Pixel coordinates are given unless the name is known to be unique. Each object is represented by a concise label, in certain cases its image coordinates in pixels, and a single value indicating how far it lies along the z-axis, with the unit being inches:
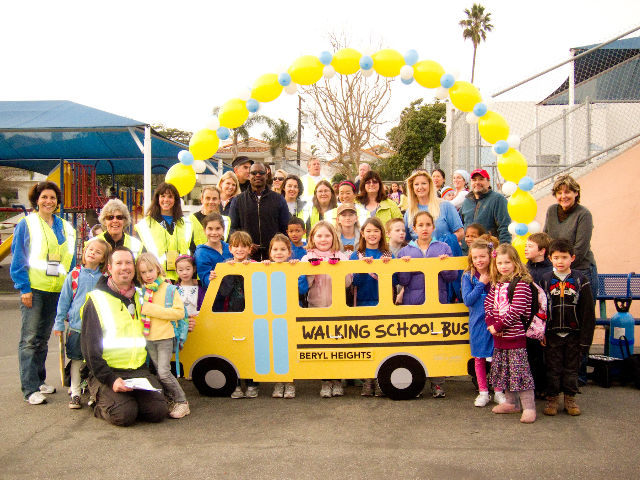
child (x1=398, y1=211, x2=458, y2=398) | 199.5
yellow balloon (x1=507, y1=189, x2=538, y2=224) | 237.6
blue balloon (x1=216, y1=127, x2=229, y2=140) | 267.3
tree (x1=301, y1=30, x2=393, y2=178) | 734.5
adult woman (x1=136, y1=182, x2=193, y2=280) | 217.3
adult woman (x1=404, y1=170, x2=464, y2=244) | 235.6
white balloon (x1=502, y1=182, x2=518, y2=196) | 245.3
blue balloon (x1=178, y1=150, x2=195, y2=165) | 260.1
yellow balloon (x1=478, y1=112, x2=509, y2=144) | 248.5
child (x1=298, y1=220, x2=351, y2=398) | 203.8
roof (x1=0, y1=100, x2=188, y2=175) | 497.7
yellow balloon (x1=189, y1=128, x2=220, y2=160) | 263.9
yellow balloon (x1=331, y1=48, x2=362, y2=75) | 255.4
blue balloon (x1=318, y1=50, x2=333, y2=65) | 255.0
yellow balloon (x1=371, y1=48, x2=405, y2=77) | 253.6
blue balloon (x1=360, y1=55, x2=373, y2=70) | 253.8
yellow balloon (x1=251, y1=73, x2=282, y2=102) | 260.5
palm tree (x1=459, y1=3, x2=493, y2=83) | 1865.2
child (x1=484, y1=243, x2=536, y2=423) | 177.9
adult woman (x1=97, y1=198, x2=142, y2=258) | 205.9
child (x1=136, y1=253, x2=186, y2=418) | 184.9
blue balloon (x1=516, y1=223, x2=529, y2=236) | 235.5
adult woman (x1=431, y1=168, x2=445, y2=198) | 345.4
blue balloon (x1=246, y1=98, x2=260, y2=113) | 264.1
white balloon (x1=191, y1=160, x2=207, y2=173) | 265.9
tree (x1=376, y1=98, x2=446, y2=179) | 1232.8
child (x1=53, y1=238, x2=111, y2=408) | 190.2
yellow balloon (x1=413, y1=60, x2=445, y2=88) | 250.4
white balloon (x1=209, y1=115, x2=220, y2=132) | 265.7
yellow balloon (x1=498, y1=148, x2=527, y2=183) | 246.4
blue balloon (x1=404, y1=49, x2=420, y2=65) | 251.3
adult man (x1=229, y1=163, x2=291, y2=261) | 240.5
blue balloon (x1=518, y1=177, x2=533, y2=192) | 240.3
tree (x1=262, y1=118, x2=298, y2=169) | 1640.0
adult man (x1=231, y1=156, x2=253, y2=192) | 280.8
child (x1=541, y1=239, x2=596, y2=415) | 179.5
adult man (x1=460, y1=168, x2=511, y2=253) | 246.4
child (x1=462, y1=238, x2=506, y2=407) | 189.2
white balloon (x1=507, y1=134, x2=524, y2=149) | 249.3
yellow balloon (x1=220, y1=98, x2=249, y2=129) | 262.4
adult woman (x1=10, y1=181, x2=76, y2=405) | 199.9
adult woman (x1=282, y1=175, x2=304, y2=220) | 272.1
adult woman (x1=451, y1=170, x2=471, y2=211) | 296.2
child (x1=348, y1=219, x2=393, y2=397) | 205.0
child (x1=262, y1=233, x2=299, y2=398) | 202.1
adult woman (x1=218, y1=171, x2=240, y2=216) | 266.8
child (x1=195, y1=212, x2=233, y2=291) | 215.0
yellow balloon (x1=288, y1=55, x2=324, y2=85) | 255.3
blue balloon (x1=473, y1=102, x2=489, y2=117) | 248.5
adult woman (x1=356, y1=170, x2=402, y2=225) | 250.1
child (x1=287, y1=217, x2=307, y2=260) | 230.2
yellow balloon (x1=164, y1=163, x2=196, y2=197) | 257.3
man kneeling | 172.9
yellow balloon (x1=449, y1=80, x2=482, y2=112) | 250.1
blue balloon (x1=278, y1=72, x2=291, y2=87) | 258.1
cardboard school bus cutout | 196.5
